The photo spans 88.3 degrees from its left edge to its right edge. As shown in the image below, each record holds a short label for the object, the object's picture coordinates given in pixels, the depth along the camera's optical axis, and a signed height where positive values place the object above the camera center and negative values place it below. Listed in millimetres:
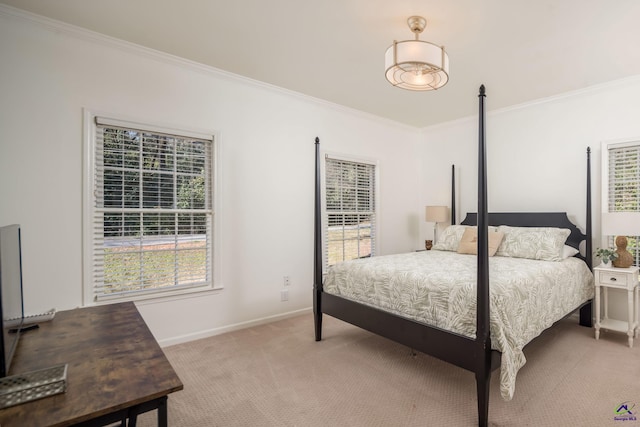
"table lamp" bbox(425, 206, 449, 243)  4648 -14
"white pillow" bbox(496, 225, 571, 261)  3322 -315
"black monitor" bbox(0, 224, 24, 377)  1061 -312
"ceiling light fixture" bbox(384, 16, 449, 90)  2184 +1041
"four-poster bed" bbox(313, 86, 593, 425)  1854 -668
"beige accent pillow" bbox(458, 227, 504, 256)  3592 -320
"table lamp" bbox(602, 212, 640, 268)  2926 -143
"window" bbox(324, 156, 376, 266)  4254 +42
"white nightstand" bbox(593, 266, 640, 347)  2951 -683
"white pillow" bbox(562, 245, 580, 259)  3337 -401
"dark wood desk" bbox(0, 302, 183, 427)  908 -541
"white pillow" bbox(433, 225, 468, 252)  4066 -322
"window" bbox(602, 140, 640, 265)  3406 +358
